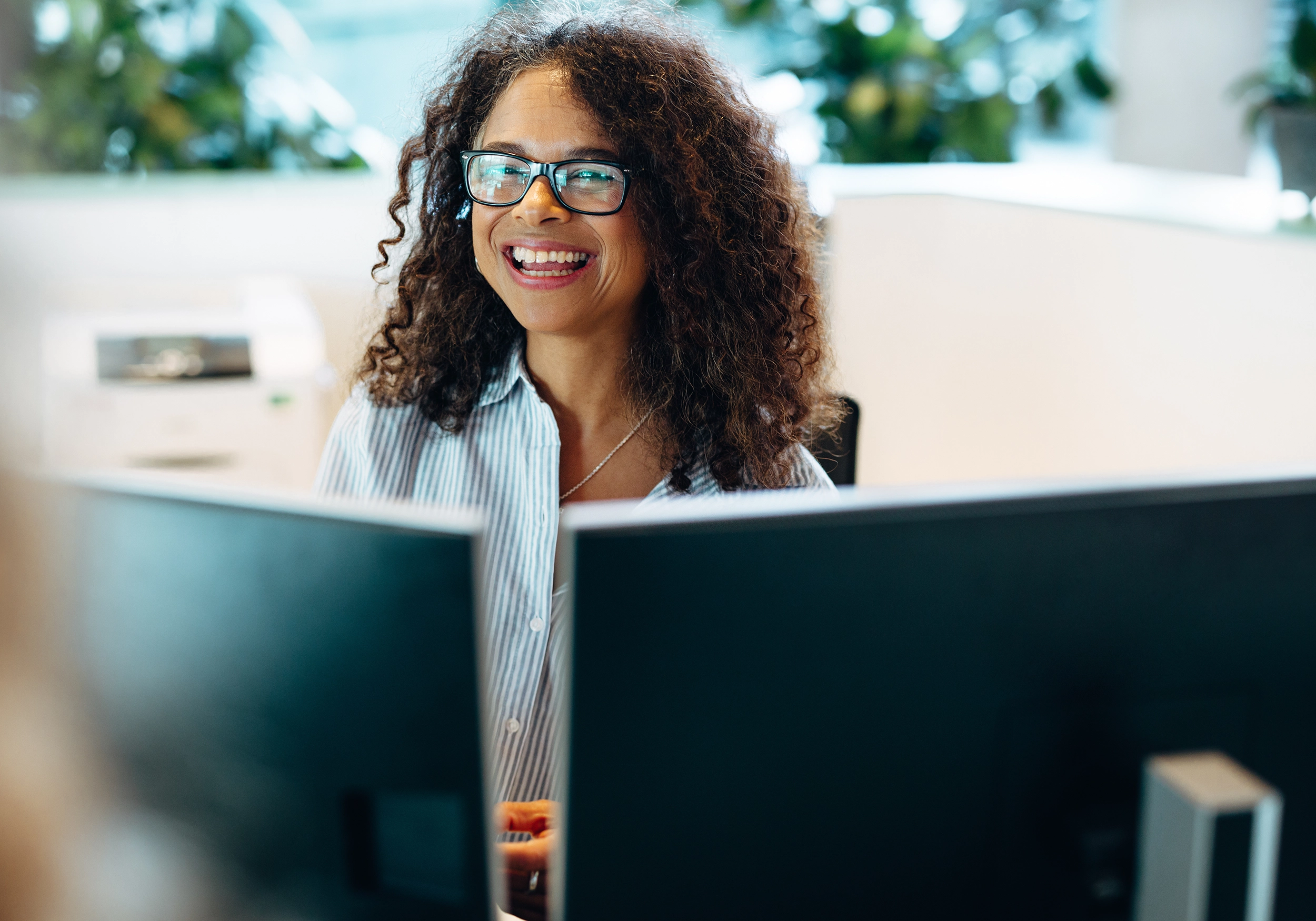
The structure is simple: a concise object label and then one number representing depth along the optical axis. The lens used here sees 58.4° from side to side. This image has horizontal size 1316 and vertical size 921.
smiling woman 1.27
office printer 2.37
